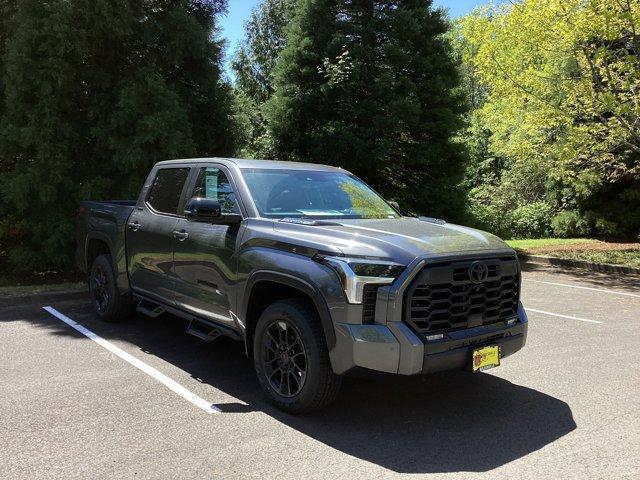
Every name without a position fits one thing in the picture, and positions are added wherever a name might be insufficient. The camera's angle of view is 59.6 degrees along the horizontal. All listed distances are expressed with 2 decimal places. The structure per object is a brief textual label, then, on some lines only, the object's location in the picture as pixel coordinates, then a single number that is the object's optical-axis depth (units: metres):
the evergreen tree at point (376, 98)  13.95
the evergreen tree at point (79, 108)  9.41
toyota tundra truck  3.76
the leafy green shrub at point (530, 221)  24.59
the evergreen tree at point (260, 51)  30.72
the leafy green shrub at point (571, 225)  20.30
